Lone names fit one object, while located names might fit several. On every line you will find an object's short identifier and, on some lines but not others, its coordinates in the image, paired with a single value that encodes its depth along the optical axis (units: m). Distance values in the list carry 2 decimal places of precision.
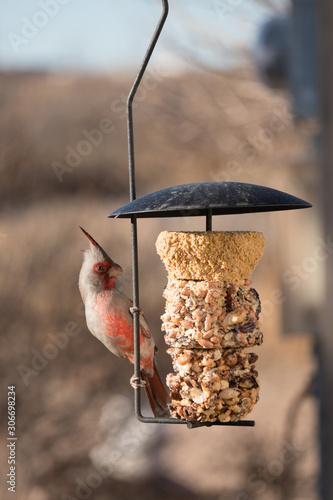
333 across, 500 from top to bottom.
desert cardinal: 6.20
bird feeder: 6.15
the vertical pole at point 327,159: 7.82
